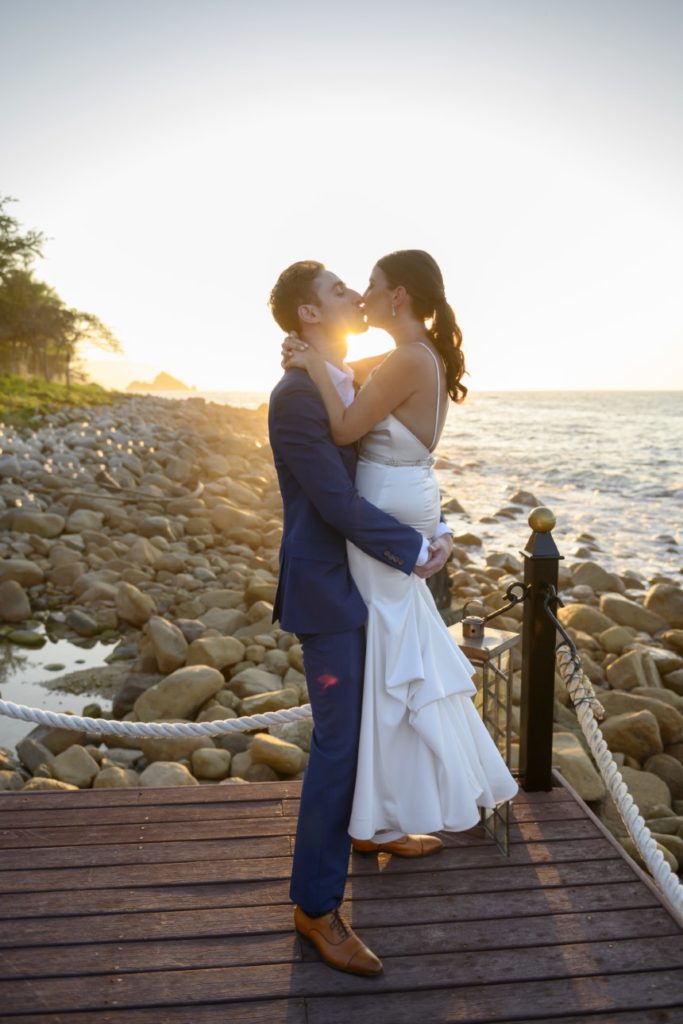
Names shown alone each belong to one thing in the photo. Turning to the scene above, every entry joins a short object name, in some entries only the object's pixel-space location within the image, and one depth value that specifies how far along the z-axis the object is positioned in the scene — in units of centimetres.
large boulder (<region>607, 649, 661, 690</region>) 671
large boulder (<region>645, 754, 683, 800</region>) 519
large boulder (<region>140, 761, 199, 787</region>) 432
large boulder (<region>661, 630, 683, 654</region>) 821
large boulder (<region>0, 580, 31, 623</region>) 791
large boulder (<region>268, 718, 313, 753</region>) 521
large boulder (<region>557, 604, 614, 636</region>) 805
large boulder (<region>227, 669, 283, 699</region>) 594
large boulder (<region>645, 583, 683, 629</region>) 903
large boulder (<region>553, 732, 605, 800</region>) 450
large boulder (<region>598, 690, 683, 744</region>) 574
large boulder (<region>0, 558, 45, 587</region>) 866
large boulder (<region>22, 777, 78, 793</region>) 418
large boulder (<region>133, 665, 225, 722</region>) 559
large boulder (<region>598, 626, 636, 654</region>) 765
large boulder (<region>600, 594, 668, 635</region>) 882
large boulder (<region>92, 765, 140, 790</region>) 442
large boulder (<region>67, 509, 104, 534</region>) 1069
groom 252
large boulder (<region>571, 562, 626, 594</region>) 1051
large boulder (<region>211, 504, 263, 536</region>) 1152
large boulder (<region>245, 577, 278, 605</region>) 820
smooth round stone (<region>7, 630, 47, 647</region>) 748
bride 264
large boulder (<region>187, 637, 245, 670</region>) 638
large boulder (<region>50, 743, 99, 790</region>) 464
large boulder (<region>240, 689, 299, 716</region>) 558
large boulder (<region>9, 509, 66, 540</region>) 1033
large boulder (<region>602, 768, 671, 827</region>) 472
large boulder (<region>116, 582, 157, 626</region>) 780
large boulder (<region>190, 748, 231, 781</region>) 480
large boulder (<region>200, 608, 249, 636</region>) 753
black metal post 343
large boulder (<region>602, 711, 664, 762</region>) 540
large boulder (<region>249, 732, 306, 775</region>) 469
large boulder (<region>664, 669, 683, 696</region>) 697
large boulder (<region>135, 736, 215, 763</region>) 510
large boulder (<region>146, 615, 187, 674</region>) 647
